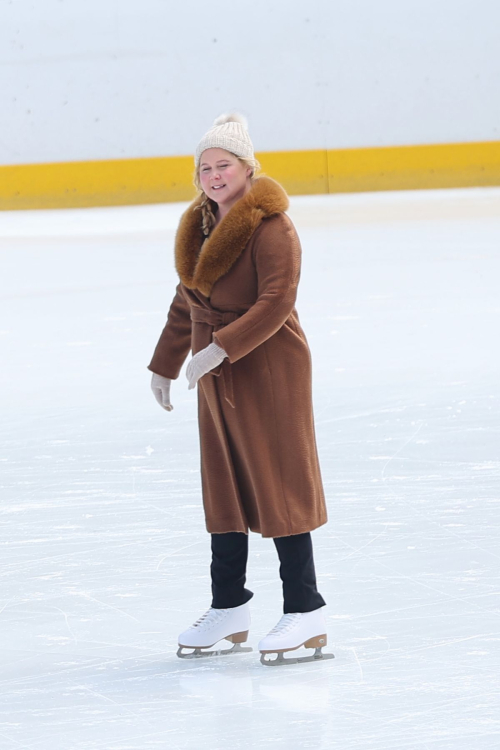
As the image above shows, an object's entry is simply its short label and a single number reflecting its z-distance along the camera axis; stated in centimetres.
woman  1716
